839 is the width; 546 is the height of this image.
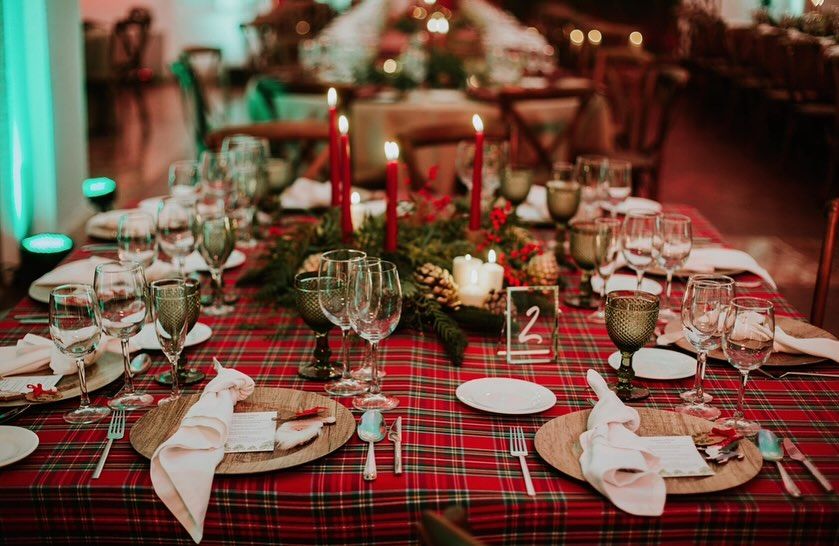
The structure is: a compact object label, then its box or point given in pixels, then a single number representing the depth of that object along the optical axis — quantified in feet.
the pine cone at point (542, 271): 6.62
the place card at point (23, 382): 5.14
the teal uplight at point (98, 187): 9.46
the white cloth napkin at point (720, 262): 7.33
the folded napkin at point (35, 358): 5.35
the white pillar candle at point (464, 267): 6.21
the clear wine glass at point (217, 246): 6.45
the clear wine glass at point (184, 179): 8.64
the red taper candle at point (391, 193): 5.85
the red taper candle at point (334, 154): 7.18
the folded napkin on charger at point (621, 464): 4.01
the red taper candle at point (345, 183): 6.49
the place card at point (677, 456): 4.22
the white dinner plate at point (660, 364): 5.45
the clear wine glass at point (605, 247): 6.30
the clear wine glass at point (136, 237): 6.68
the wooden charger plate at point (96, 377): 5.08
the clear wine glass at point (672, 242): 6.29
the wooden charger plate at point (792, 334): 5.58
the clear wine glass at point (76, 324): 4.70
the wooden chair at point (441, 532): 2.77
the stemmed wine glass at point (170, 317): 4.89
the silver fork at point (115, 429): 4.35
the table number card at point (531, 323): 5.67
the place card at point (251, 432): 4.41
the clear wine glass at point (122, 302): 4.89
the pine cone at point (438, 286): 6.11
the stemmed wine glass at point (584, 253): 6.53
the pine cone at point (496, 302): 6.11
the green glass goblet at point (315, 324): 5.34
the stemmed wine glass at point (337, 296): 5.06
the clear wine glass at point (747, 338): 4.69
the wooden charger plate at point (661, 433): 4.14
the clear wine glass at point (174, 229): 6.73
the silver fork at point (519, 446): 4.24
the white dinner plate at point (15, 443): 4.33
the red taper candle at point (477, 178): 6.58
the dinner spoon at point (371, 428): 4.52
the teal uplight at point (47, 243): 12.76
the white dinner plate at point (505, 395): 4.91
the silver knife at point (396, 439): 4.27
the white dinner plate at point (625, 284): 6.98
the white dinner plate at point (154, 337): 5.82
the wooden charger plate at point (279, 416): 4.26
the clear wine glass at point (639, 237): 6.31
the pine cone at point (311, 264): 6.51
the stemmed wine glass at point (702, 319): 4.92
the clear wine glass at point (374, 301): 4.84
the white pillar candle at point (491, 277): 6.17
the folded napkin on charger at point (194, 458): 4.03
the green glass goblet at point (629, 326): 4.99
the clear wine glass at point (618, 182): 8.20
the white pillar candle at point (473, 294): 6.13
